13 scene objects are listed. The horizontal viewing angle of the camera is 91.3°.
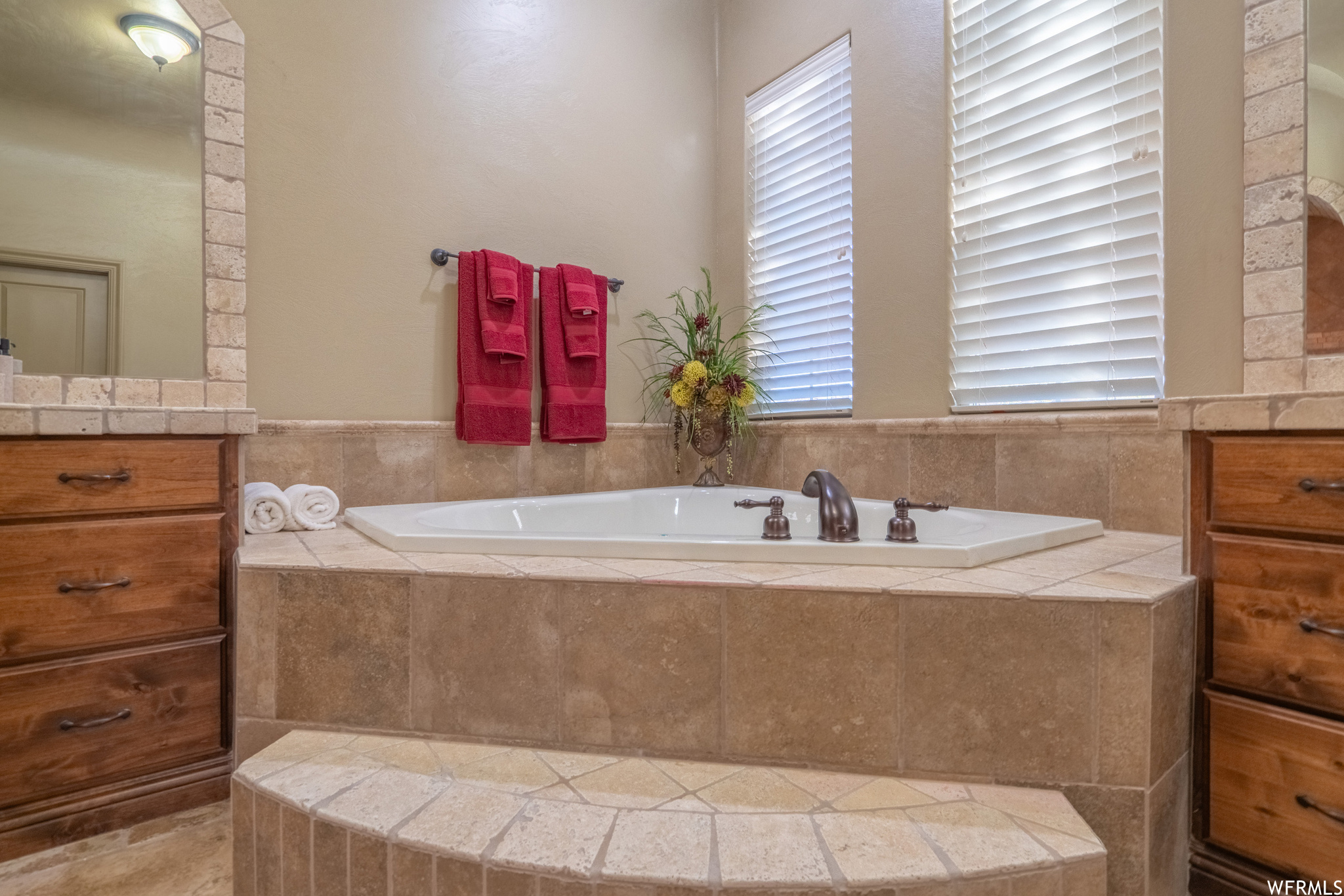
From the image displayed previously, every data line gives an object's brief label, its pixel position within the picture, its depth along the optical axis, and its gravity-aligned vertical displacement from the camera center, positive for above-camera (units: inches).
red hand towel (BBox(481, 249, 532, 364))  90.5 +19.4
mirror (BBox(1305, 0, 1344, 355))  53.6 +22.2
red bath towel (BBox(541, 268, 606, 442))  97.3 +9.6
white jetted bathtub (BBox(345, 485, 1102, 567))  51.2 -8.4
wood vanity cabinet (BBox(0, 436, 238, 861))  50.9 -15.3
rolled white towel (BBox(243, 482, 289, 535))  68.3 -6.8
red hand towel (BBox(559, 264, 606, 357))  98.3 +20.0
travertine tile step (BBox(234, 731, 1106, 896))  34.4 -22.1
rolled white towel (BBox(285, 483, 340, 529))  70.9 -6.8
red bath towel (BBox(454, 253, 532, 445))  90.0 +8.7
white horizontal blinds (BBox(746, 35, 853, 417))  98.9 +34.3
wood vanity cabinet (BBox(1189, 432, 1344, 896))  40.6 -14.1
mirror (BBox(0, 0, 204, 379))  64.7 +26.7
